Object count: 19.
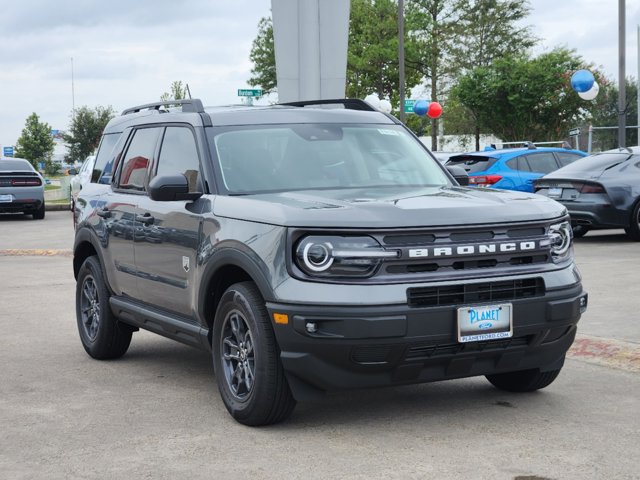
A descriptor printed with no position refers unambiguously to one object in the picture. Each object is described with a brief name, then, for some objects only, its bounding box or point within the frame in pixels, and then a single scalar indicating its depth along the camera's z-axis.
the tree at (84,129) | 79.06
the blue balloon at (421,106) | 39.13
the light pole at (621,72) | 26.83
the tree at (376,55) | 69.44
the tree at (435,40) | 68.25
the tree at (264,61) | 87.25
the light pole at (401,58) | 32.34
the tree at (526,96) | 51.03
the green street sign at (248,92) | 36.85
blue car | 19.50
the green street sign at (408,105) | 37.04
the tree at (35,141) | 103.00
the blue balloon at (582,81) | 30.45
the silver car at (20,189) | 27.45
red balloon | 39.12
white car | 25.73
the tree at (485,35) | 68.25
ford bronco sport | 5.34
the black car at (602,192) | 16.36
